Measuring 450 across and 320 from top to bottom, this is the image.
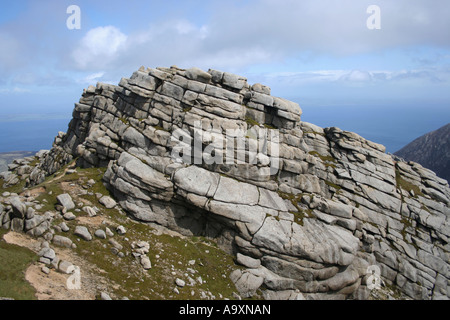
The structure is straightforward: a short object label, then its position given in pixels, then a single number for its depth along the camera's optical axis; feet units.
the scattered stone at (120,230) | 90.68
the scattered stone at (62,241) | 77.05
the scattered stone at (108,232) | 88.20
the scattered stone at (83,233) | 82.23
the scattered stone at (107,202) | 102.53
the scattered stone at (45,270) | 64.23
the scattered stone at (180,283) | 78.59
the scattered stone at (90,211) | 94.16
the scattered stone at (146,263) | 80.64
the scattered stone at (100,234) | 85.30
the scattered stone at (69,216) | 87.48
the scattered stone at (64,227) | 82.23
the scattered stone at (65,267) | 66.63
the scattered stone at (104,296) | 62.49
